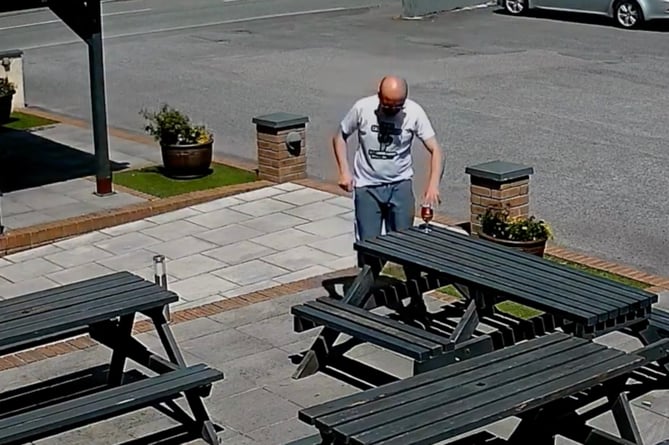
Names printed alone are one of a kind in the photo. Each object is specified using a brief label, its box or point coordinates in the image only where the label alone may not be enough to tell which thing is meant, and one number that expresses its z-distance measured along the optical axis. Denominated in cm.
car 2636
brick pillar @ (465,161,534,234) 1098
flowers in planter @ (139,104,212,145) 1362
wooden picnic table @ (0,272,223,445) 648
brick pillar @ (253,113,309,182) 1353
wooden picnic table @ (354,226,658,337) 718
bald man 887
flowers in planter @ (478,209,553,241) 1039
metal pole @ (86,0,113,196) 1305
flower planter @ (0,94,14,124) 1720
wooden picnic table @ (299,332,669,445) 556
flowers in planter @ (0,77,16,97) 1727
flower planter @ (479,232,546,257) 1030
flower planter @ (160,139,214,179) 1362
